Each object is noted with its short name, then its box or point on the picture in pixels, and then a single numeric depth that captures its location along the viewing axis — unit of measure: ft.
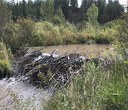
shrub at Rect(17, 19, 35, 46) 29.45
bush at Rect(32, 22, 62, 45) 30.42
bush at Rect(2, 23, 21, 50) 28.65
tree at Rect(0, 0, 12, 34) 31.40
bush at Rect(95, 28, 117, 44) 30.77
